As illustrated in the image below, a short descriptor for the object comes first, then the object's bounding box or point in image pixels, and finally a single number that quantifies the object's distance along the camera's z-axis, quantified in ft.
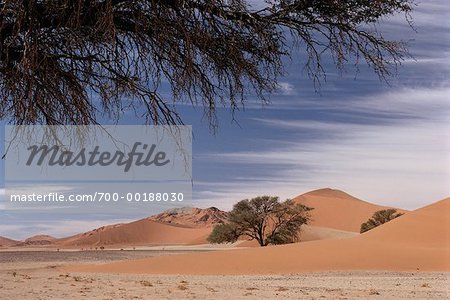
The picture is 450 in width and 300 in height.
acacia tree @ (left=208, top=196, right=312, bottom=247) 156.25
